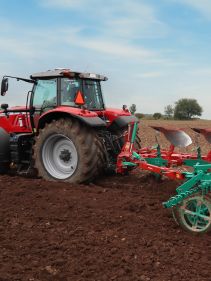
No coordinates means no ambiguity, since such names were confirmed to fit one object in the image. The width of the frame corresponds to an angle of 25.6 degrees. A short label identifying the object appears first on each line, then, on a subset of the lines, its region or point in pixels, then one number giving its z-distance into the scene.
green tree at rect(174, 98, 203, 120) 96.69
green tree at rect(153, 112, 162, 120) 68.40
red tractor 7.27
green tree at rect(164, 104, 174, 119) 99.62
